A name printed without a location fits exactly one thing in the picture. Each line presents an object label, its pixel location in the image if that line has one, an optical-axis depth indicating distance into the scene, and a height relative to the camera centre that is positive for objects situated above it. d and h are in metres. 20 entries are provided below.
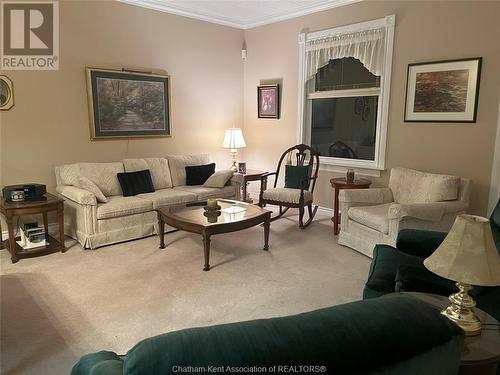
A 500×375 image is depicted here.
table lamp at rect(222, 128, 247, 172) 5.87 -0.12
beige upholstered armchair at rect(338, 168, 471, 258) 3.52 -0.72
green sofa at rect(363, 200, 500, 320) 2.04 -0.81
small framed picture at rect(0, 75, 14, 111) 4.06 +0.37
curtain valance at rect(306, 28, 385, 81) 4.69 +1.14
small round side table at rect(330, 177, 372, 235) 4.60 -0.64
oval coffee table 3.51 -0.86
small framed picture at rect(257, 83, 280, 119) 5.96 +0.52
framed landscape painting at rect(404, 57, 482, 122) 3.95 +0.51
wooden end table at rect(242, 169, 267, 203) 5.50 -0.66
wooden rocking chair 4.82 -0.76
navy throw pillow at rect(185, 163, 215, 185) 5.30 -0.61
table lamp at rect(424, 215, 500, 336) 1.39 -0.48
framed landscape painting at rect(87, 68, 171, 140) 4.78 +0.35
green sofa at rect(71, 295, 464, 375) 0.74 -0.44
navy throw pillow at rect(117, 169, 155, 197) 4.61 -0.66
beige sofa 4.01 -0.81
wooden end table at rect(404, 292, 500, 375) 1.31 -0.78
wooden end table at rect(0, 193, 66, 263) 3.61 -0.89
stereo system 3.79 -0.67
